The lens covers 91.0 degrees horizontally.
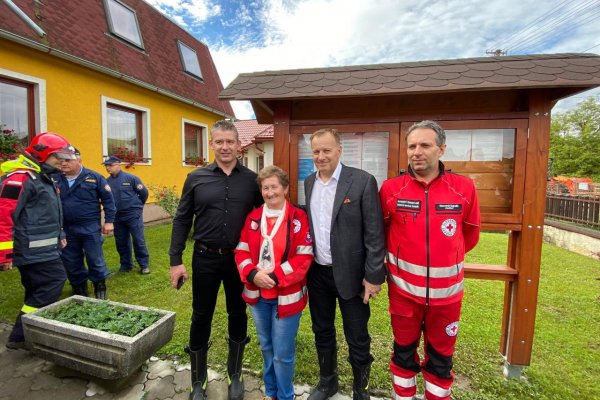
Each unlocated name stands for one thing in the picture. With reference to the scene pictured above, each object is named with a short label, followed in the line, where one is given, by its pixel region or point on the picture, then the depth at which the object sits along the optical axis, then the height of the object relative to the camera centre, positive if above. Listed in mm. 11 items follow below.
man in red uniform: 1930 -471
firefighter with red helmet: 2613 -432
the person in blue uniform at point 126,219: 5121 -720
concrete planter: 2205 -1324
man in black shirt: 2223 -445
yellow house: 5902 +2388
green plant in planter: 2396 -1215
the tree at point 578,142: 21969 +3526
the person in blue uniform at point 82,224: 3746 -608
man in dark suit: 2010 -461
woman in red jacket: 2043 -611
